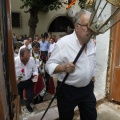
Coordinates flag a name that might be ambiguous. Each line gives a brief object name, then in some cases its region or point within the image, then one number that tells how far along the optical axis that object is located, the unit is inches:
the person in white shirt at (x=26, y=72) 151.1
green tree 592.5
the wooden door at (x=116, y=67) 141.3
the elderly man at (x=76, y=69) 88.7
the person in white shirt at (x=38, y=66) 183.8
